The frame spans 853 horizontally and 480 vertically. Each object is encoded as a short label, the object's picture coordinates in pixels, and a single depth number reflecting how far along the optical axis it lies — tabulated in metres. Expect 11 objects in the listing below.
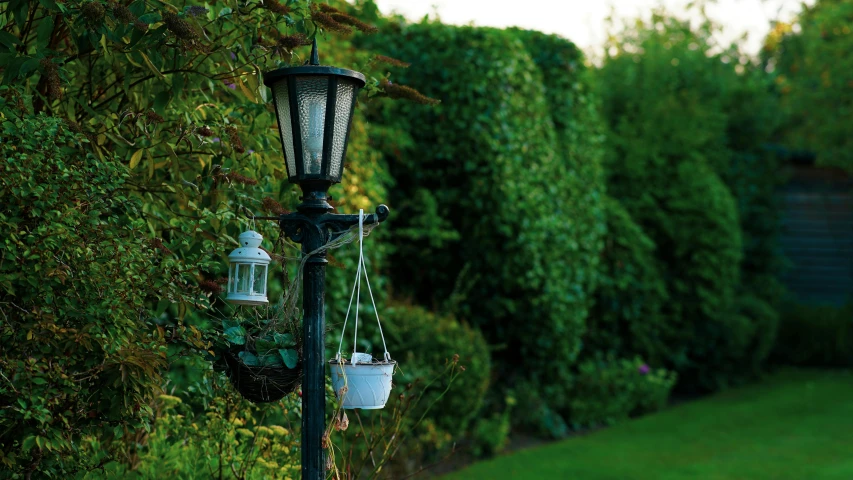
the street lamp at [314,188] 3.36
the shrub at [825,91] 14.84
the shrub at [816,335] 14.44
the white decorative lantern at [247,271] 3.62
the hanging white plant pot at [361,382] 3.48
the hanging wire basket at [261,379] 3.64
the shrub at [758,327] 12.58
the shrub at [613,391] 10.05
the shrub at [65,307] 3.29
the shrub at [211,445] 4.27
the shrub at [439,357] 7.41
